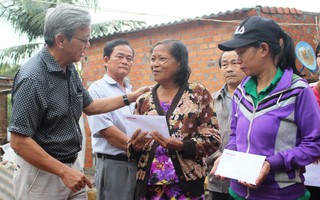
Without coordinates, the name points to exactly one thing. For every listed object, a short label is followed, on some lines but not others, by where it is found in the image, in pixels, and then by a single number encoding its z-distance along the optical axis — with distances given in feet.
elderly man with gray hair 7.79
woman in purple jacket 6.75
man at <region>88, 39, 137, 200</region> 11.19
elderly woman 8.41
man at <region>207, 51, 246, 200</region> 10.85
